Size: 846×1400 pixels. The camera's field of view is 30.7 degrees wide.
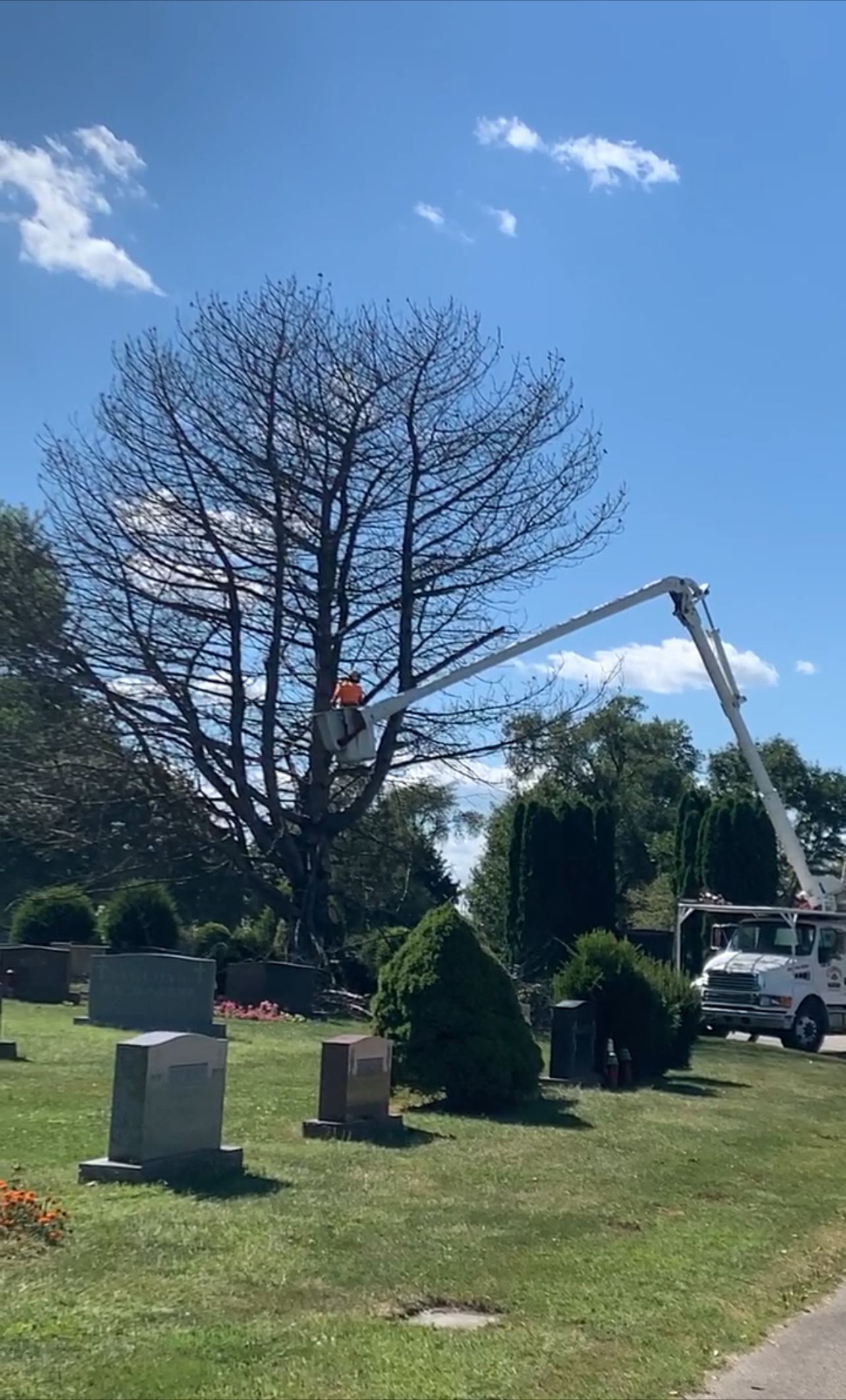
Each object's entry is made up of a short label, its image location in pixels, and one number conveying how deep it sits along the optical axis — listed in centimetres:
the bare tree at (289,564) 3197
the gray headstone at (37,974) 2619
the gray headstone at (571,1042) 1748
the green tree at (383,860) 3691
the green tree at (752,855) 4381
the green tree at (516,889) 3484
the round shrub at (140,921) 3322
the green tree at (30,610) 3198
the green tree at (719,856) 4381
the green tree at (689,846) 4638
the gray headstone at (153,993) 2058
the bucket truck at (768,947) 2656
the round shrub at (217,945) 3191
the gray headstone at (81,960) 2983
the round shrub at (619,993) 1855
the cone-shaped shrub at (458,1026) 1502
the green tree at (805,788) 7894
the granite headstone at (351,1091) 1261
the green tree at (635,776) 7000
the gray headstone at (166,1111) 1008
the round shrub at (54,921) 3375
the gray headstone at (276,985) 2736
